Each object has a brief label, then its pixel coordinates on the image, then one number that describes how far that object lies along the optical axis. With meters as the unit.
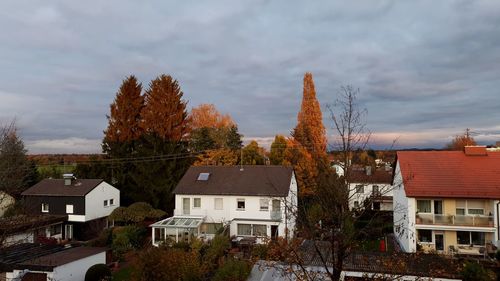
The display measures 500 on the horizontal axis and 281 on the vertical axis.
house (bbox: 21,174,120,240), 34.28
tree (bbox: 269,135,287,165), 47.34
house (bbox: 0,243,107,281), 18.52
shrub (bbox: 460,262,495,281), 17.11
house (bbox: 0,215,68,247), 23.29
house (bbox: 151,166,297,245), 31.12
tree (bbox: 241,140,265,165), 46.41
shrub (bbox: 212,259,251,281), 17.20
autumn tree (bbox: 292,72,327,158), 40.28
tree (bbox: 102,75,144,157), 42.78
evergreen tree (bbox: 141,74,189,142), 42.34
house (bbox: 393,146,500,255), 24.33
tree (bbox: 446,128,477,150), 62.02
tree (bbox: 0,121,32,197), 18.45
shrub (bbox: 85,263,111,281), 19.97
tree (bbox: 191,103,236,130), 53.03
